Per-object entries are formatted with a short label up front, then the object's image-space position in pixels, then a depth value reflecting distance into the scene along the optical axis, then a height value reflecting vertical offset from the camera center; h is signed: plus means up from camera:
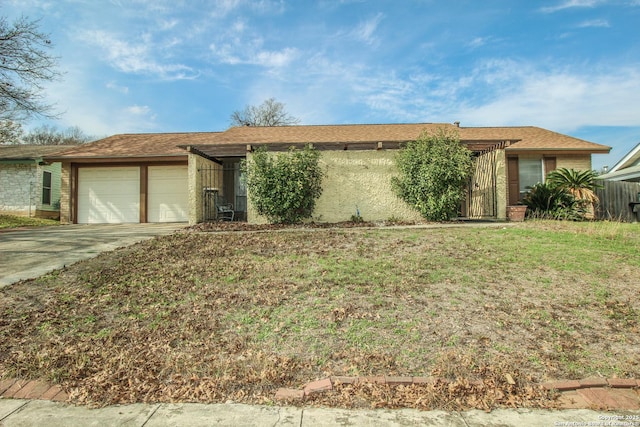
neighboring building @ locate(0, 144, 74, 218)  16.70 +1.77
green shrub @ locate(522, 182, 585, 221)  11.12 +0.45
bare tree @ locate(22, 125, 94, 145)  34.97 +8.37
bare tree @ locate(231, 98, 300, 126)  34.46 +10.03
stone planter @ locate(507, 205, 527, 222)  10.62 +0.16
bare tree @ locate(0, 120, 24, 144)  15.19 +4.08
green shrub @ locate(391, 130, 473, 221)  10.21 +1.26
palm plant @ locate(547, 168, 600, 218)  11.22 +1.07
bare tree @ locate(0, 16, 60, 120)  13.84 +5.91
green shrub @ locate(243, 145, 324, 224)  10.44 +1.10
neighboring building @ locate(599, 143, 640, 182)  16.69 +2.45
